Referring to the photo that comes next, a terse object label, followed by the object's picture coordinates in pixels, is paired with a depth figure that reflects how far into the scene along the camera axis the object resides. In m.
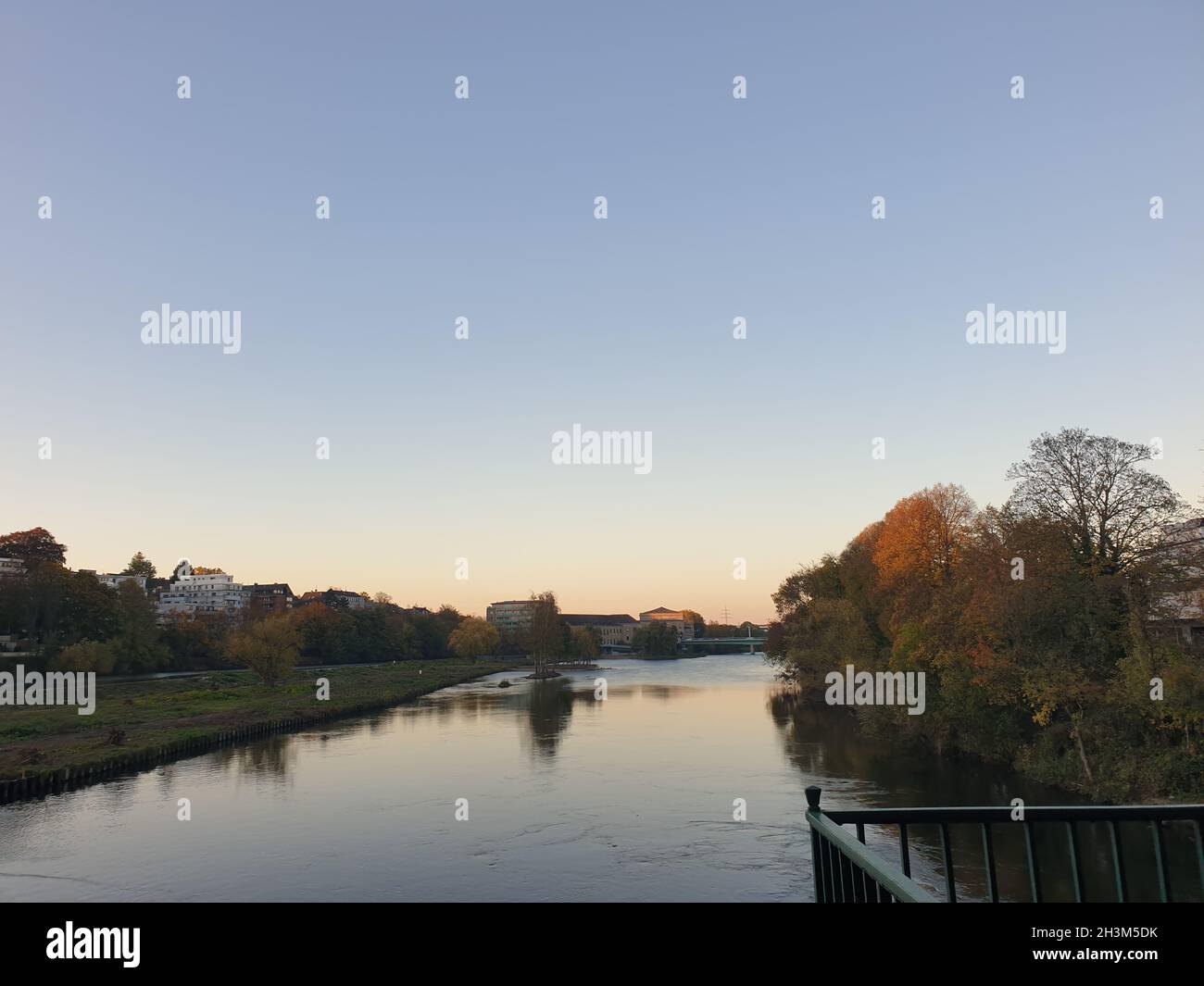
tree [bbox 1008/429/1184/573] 35.16
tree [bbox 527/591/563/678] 125.12
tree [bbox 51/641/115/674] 81.31
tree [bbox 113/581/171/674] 96.56
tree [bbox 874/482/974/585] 50.06
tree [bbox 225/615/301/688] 82.81
